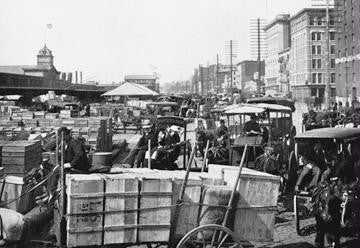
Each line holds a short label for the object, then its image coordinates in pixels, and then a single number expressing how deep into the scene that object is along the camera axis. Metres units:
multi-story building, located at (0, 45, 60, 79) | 131.62
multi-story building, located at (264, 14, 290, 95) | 133.12
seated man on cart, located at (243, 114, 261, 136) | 16.36
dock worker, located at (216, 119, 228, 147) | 18.33
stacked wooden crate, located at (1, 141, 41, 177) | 13.20
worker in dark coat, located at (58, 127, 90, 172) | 9.41
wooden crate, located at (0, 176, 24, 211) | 10.92
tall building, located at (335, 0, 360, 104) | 71.19
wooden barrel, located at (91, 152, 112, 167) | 16.95
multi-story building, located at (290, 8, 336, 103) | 104.31
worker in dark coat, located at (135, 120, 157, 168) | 15.02
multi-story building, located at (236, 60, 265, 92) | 168.88
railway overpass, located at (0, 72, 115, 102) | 51.82
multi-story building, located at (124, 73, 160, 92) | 169.39
